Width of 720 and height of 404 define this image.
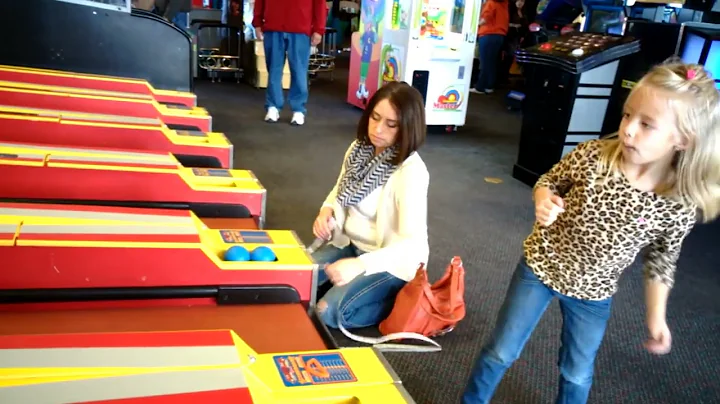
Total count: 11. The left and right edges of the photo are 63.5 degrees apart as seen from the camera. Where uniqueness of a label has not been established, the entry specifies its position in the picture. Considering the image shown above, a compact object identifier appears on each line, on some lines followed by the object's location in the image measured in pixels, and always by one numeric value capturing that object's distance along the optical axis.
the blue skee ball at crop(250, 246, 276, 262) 1.07
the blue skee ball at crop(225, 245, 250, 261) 1.06
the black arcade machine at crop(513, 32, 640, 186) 3.67
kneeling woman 1.86
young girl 1.21
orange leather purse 2.04
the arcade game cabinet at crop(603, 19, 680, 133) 3.64
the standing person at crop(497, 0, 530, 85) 8.94
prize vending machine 5.21
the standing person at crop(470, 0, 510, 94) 7.82
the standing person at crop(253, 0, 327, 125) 4.90
